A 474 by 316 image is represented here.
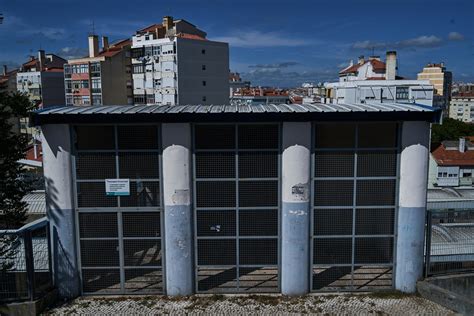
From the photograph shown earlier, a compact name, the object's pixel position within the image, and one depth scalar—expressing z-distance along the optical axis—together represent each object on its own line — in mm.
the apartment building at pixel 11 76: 72056
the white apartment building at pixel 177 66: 59375
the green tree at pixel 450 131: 64500
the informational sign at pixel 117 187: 10461
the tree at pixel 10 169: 10039
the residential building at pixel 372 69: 60772
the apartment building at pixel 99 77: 60281
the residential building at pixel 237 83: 125175
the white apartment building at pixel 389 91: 52062
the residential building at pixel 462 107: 130500
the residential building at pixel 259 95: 95038
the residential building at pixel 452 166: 47656
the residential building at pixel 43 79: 67000
